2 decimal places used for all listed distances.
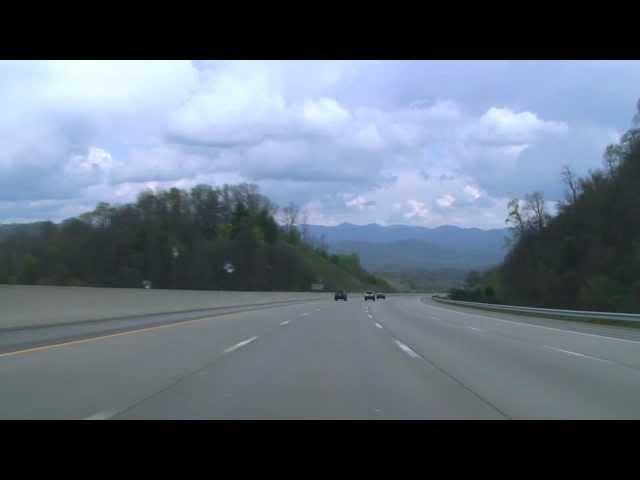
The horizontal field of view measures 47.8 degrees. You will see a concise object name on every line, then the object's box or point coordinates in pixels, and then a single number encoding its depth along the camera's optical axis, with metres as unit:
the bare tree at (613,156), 74.94
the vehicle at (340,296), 84.56
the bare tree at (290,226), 160.75
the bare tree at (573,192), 82.57
